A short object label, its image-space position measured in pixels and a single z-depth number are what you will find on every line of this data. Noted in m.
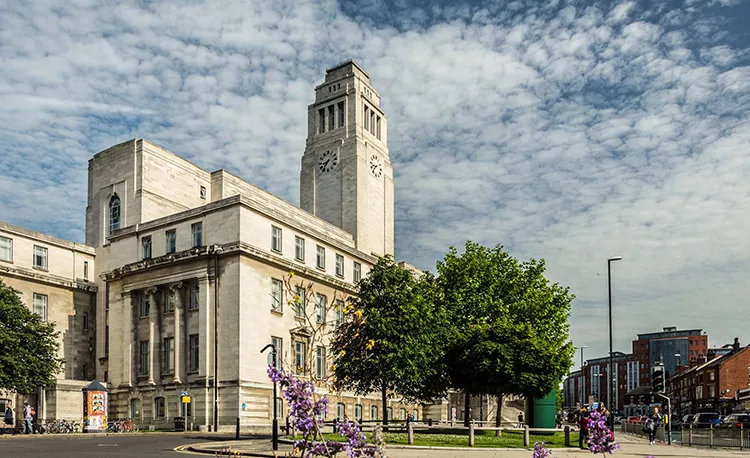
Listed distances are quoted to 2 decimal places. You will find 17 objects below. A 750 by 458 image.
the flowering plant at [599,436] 8.36
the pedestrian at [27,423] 40.00
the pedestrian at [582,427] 28.81
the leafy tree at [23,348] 44.34
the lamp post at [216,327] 47.37
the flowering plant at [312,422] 7.06
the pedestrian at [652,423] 38.53
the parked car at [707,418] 64.81
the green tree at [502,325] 42.78
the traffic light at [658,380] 29.08
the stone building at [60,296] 51.44
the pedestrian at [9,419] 42.01
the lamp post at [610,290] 42.00
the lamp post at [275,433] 24.75
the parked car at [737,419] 54.97
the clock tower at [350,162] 78.44
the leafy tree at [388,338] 36.50
